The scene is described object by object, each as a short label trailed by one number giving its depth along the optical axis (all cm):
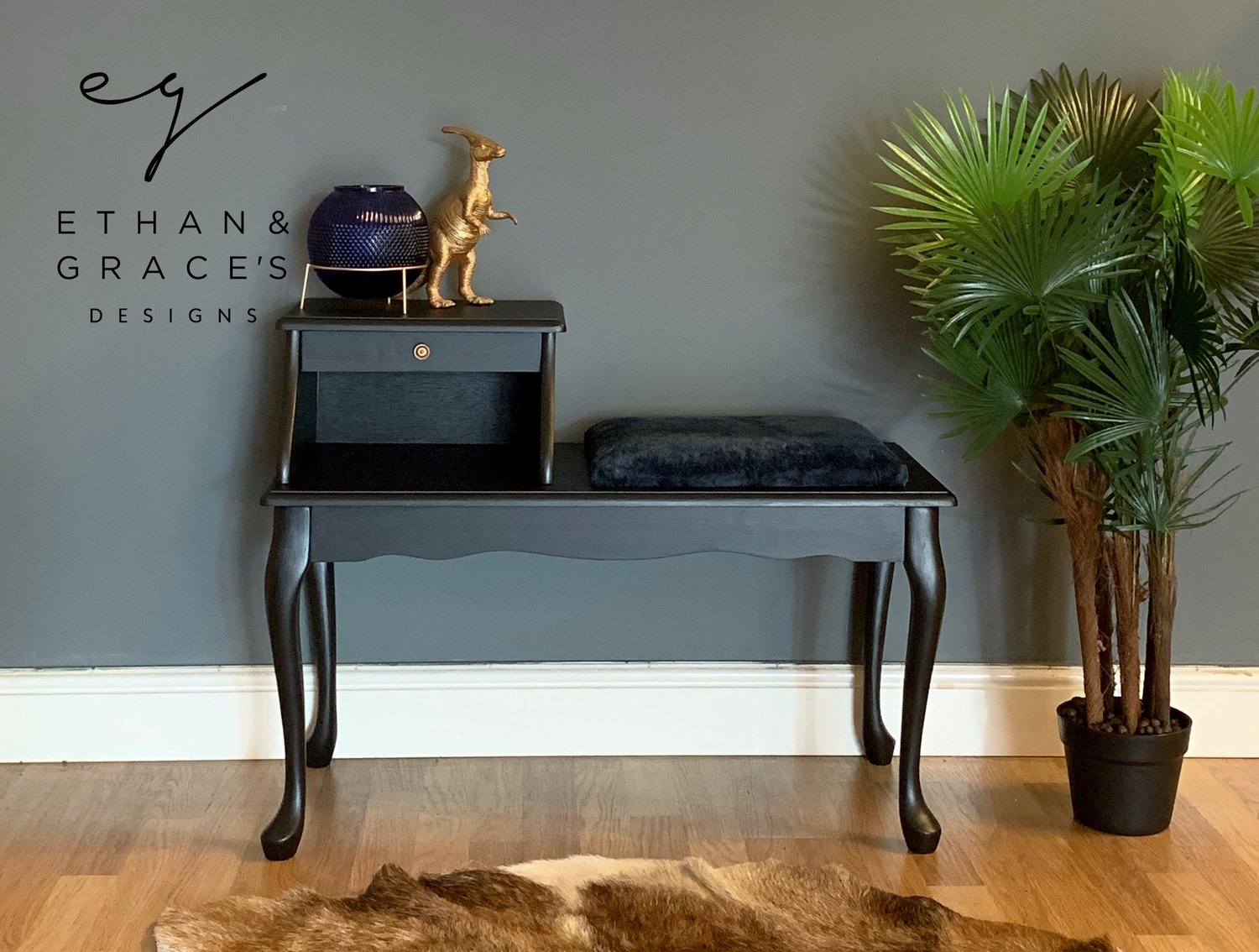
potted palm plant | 211
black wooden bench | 218
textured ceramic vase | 231
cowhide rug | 200
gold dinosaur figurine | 237
